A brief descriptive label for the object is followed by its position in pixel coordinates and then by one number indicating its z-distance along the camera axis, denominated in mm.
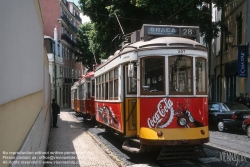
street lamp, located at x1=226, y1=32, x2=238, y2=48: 20922
